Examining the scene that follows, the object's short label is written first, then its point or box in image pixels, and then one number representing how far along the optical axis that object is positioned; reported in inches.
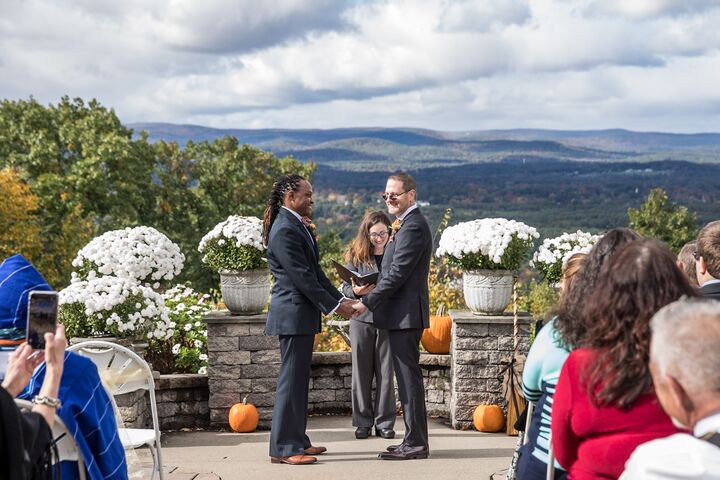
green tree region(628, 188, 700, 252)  2103.8
